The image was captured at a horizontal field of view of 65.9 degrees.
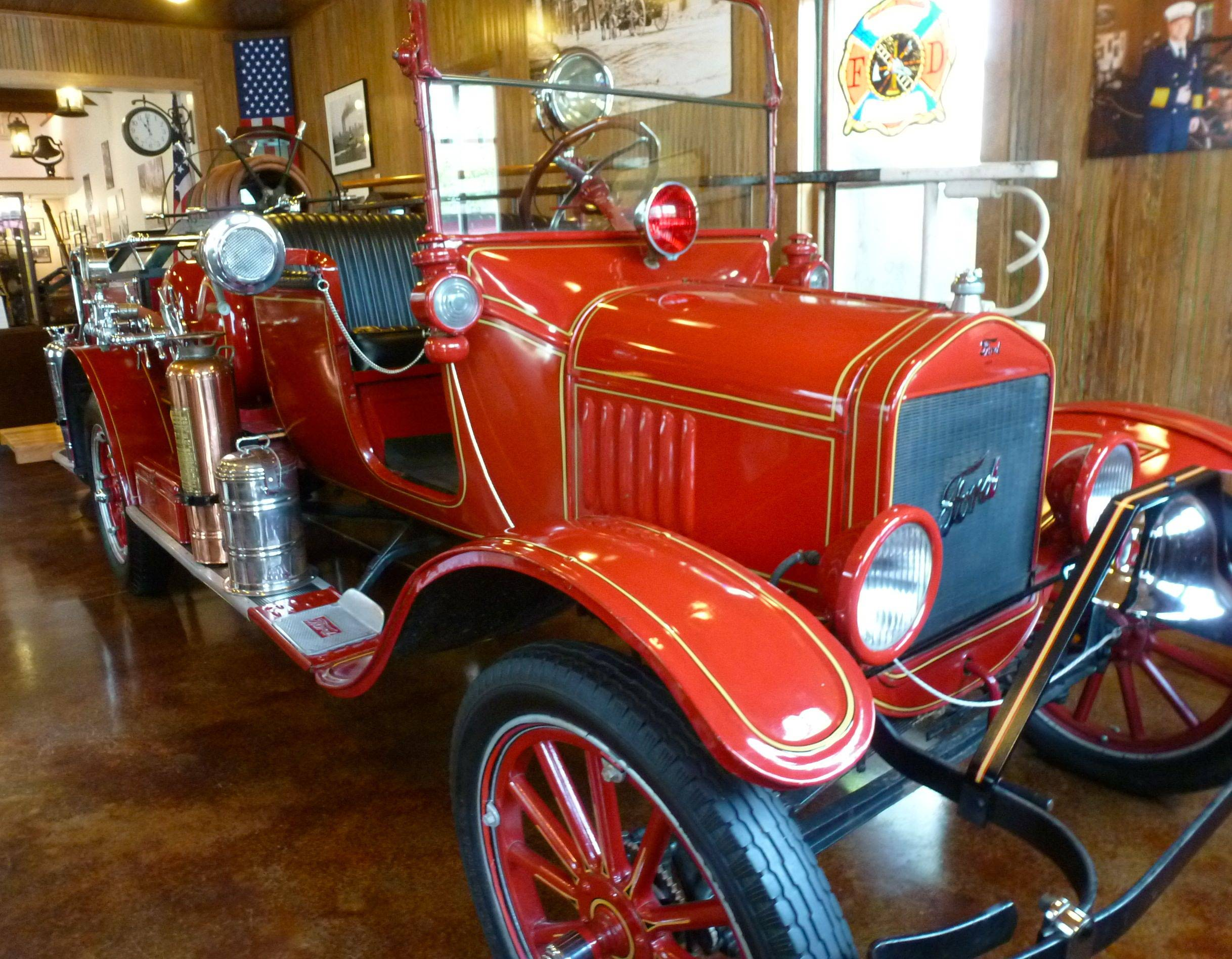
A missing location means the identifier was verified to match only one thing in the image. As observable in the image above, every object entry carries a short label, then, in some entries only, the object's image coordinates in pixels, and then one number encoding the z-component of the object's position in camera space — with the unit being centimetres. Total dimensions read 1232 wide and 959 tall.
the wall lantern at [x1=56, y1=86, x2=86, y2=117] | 868
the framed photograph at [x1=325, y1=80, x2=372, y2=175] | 780
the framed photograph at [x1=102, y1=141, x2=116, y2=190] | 1082
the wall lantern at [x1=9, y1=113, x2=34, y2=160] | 1225
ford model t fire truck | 130
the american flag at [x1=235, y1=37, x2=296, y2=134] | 876
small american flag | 853
